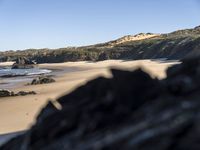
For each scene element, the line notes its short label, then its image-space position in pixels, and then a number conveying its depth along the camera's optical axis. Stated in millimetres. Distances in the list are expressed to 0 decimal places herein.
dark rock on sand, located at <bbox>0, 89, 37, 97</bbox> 19080
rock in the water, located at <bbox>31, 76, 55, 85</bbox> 25867
